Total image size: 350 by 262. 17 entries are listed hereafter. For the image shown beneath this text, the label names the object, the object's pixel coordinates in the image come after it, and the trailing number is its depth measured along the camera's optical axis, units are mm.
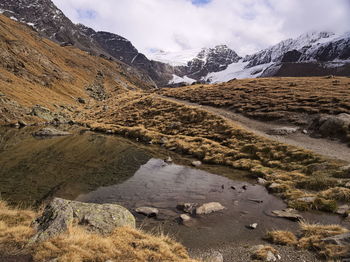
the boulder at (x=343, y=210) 14552
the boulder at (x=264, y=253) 10477
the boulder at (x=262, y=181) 21547
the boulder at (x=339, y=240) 10170
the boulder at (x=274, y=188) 19609
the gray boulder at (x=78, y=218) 10047
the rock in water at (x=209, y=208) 15793
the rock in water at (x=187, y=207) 16073
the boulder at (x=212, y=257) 10599
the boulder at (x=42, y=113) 64925
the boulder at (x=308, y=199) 16494
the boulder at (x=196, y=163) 28169
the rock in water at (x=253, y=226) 13932
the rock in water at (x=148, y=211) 15603
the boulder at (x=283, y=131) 34344
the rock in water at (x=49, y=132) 44219
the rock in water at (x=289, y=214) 14680
